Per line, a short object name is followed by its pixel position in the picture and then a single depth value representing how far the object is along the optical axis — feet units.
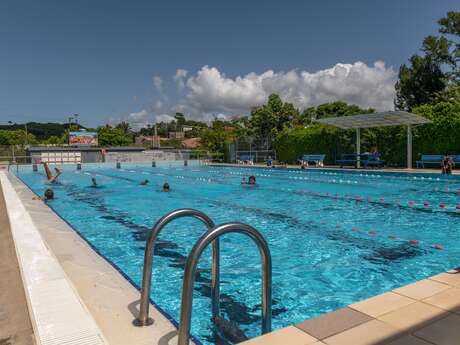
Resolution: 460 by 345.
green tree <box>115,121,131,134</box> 335.47
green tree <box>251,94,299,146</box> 135.95
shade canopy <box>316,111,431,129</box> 57.31
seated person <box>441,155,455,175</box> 49.90
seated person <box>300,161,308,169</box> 73.18
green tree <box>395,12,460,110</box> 103.86
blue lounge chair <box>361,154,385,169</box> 65.10
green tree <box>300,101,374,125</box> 143.74
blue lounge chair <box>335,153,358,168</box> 71.61
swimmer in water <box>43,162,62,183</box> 54.08
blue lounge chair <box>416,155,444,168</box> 58.54
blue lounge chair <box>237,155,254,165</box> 96.25
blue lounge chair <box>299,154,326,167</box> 77.61
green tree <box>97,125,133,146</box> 260.21
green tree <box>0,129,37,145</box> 287.28
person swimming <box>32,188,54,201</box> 37.06
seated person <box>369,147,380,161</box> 65.92
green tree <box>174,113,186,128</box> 433.81
